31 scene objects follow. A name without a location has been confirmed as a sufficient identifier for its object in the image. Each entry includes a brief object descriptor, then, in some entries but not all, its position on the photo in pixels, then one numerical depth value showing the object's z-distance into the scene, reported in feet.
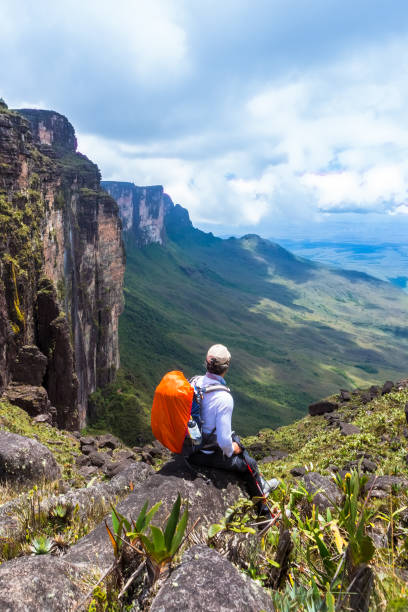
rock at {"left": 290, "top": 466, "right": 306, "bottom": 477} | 34.25
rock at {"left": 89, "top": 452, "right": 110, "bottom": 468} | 43.29
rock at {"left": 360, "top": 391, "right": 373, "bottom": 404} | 70.87
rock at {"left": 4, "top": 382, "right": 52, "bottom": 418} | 61.36
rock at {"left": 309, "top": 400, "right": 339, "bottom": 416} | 77.56
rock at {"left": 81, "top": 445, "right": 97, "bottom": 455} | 49.42
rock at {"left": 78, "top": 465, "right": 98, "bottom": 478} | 38.74
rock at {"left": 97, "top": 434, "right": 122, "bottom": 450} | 56.69
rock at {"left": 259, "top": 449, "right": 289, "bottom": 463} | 52.99
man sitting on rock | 17.11
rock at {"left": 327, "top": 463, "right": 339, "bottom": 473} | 32.28
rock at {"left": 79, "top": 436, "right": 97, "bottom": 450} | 54.44
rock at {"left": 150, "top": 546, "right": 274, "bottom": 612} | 9.62
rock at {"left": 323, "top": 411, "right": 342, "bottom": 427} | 64.30
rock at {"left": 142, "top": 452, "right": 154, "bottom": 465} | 54.54
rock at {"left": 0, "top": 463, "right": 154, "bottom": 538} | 16.18
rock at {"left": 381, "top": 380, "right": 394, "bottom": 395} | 67.75
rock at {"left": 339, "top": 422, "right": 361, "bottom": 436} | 49.07
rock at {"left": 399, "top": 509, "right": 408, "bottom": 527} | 15.93
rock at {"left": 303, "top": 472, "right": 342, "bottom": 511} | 18.97
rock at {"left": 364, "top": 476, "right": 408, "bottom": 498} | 21.02
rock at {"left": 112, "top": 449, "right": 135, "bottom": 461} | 49.65
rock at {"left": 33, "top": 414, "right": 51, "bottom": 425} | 57.59
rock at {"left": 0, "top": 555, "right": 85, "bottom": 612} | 9.89
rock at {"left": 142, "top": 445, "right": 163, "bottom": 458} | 59.52
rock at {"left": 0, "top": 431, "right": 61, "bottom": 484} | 24.47
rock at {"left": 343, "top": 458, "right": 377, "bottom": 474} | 31.05
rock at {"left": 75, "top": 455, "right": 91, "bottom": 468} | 43.19
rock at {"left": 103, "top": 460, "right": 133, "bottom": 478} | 39.37
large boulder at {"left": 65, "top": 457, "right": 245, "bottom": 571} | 14.15
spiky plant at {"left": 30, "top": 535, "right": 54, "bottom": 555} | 12.96
